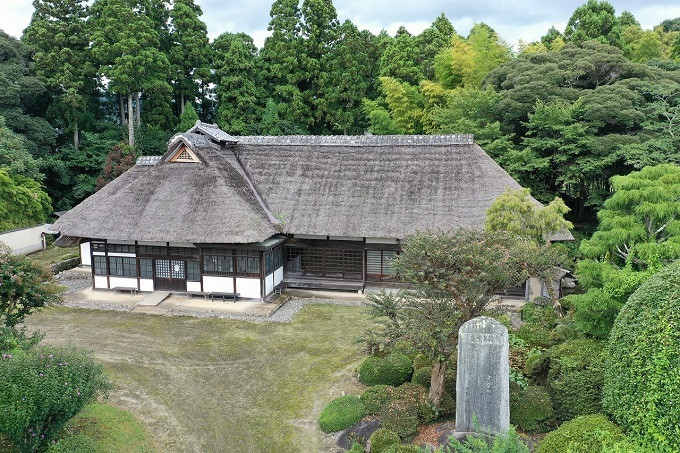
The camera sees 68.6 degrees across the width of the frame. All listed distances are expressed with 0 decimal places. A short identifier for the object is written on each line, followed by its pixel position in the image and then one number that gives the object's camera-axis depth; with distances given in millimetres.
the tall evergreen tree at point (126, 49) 33844
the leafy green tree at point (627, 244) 10391
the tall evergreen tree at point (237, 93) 37312
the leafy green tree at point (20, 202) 27594
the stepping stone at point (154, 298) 19516
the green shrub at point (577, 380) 9812
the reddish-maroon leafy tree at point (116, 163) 30672
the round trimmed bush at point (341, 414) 10930
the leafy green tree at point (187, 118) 36625
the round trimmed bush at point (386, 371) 12586
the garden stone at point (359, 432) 10391
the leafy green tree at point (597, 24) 35562
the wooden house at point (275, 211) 19859
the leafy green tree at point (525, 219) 15859
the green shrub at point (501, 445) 6716
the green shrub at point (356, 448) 9721
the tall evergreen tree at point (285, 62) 38250
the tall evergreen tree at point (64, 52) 33969
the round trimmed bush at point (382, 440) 9539
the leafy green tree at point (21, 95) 31123
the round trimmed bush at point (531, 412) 10164
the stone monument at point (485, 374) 8867
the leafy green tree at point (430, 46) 37938
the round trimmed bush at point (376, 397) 11150
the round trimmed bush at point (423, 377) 12070
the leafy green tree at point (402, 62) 37312
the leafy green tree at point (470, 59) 32625
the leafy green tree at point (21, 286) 11844
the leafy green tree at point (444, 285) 10172
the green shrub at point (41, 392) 8484
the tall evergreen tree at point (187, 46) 38000
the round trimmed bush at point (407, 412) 10195
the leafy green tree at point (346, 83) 38781
